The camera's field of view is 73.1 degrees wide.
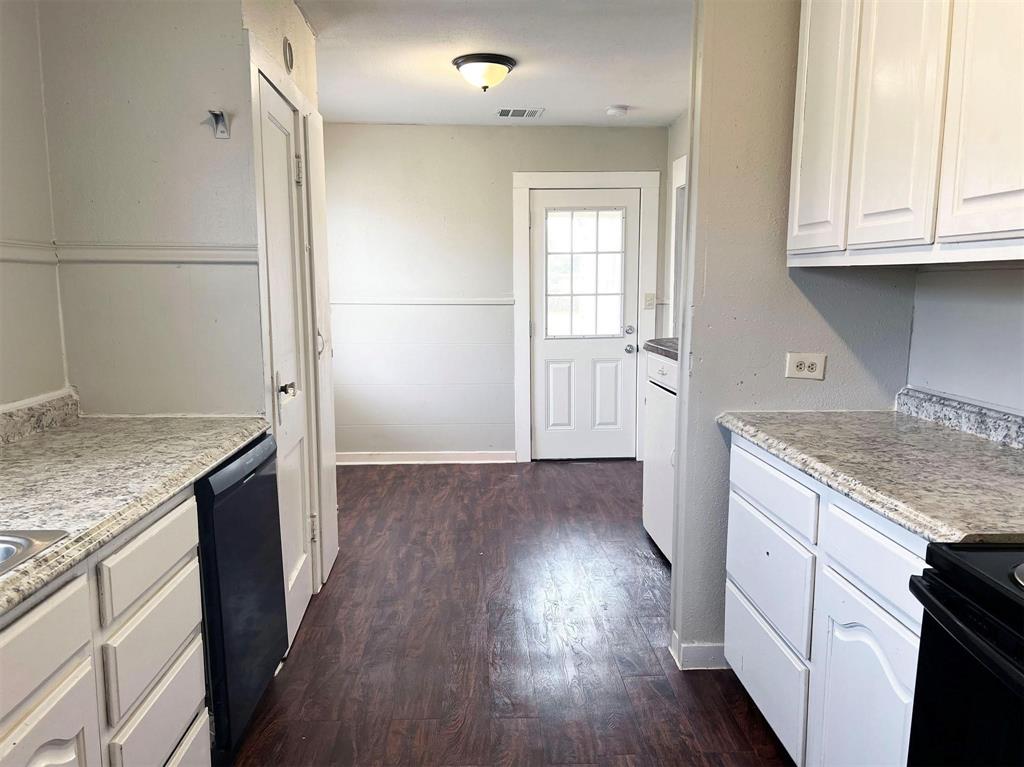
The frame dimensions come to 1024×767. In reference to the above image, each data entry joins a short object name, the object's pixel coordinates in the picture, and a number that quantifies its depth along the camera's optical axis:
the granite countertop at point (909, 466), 1.19
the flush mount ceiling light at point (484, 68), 3.23
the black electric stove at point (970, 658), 0.95
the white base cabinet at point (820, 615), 1.30
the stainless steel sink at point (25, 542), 1.06
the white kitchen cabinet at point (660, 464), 2.95
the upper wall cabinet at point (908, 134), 1.29
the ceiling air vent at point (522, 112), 4.30
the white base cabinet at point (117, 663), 1.00
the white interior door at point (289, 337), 2.24
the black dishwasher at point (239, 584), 1.68
